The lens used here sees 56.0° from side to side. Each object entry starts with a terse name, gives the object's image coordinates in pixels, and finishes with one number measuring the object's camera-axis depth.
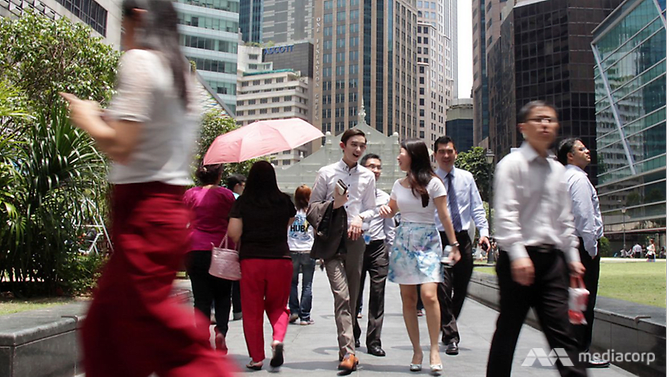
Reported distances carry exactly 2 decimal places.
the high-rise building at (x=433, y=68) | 160.38
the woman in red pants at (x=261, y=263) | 5.18
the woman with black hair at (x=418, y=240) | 5.18
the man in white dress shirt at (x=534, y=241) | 3.32
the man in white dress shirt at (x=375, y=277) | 6.01
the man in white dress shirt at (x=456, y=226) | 6.34
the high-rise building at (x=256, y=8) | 199.25
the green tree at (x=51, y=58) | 17.41
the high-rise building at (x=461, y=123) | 157.88
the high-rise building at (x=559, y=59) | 73.31
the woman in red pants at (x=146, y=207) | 2.19
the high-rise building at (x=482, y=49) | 101.88
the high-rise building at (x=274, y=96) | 153.25
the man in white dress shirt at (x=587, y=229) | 5.43
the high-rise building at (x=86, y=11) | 28.72
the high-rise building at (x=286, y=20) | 188.12
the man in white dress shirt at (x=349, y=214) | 5.28
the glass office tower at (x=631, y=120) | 56.97
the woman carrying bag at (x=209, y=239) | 5.57
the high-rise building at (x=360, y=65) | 141.50
